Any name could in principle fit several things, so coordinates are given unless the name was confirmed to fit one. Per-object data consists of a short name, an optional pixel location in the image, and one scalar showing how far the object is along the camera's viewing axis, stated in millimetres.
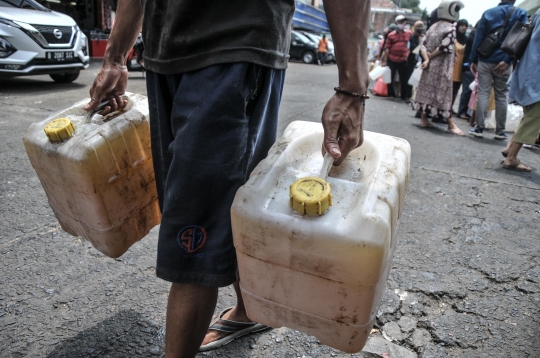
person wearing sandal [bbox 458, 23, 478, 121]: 5883
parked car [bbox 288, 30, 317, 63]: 18594
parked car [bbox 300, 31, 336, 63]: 19822
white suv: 5785
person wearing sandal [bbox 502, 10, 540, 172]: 3660
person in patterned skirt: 5070
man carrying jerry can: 1098
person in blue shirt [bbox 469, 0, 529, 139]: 4762
